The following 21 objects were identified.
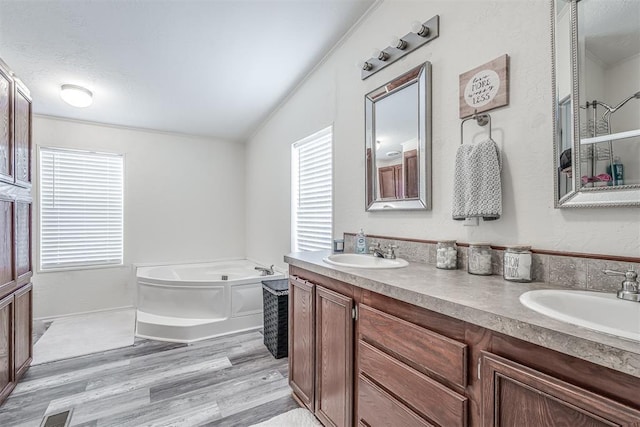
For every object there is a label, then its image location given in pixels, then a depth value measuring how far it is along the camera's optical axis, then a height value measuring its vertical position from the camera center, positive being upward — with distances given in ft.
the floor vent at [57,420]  5.83 -4.03
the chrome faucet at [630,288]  2.89 -0.72
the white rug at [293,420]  5.79 -4.03
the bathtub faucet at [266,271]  11.52 -2.13
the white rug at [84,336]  8.85 -3.96
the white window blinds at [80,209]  11.75 +0.35
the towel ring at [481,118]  4.66 +1.54
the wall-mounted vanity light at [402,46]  5.58 +3.49
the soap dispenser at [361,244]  6.93 -0.65
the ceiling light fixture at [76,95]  9.25 +3.83
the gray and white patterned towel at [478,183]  4.38 +0.50
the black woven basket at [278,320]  8.59 -3.05
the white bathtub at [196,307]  9.89 -3.18
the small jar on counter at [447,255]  4.88 -0.64
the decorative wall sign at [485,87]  4.46 +2.02
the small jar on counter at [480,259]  4.39 -0.65
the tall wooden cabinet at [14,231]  6.48 -0.31
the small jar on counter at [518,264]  3.88 -0.63
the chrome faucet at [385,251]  6.06 -0.74
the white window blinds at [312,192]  9.00 +0.80
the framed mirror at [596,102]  3.29 +1.33
